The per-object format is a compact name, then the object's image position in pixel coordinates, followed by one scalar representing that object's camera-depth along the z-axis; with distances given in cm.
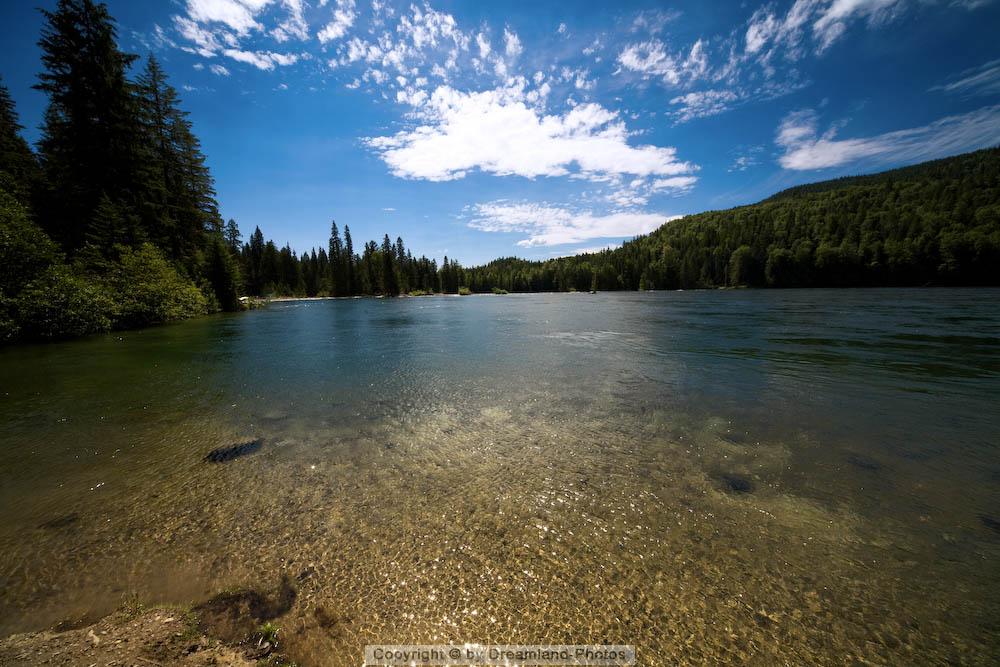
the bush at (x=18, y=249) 1741
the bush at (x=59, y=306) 1838
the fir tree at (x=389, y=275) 11884
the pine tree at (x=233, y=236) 9556
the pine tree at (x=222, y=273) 4500
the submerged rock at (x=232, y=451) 637
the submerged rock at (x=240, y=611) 296
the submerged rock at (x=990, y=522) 445
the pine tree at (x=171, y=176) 3788
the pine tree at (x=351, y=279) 11962
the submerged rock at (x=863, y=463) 597
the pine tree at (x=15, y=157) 2880
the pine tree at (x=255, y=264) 10794
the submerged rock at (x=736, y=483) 530
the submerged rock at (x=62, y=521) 446
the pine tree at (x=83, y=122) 3117
